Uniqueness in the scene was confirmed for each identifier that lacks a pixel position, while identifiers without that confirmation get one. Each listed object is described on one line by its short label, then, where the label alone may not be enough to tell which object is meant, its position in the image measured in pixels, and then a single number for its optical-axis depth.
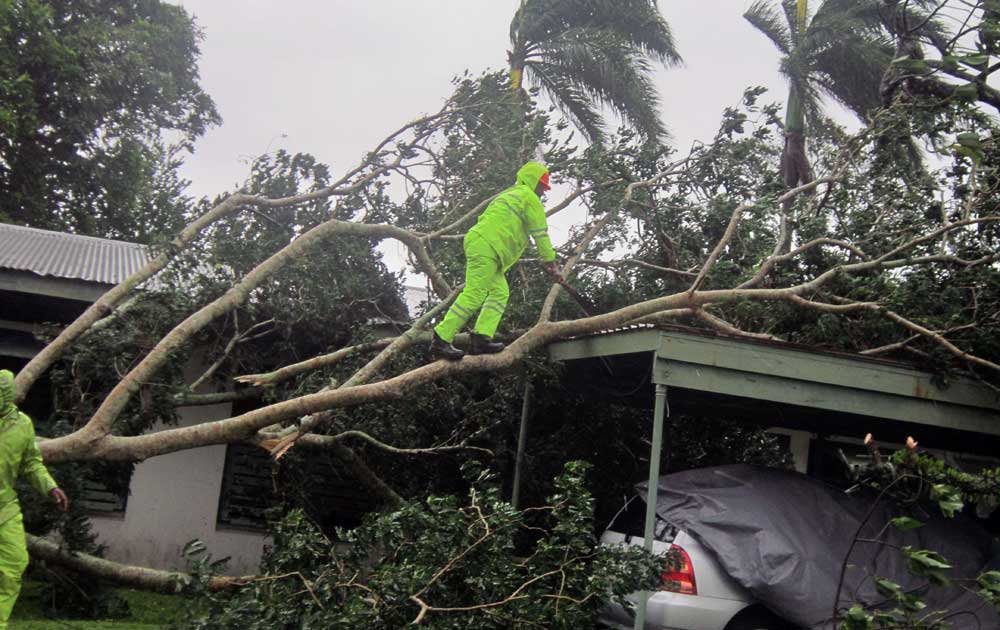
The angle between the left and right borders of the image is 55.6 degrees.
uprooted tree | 7.44
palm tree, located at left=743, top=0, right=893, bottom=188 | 15.11
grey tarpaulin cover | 6.38
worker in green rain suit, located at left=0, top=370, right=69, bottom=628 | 5.54
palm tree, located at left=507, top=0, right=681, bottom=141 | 14.89
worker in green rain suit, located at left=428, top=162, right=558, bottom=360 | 6.95
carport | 6.33
